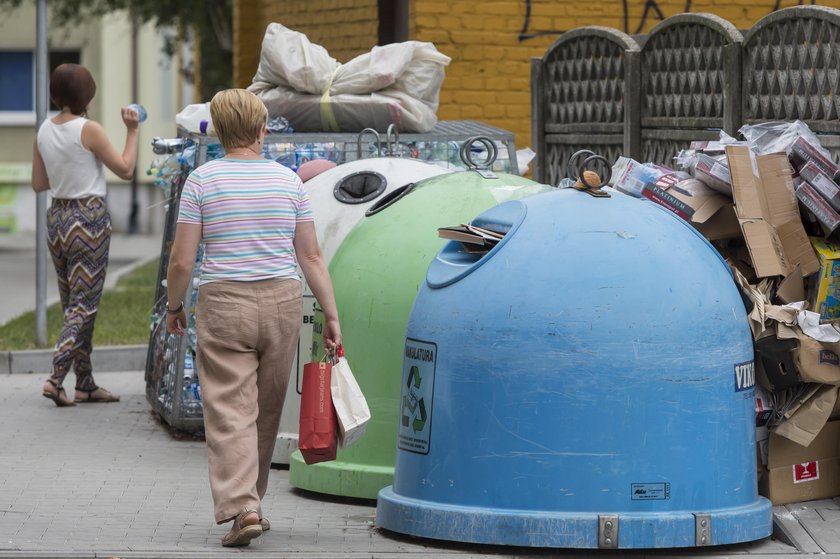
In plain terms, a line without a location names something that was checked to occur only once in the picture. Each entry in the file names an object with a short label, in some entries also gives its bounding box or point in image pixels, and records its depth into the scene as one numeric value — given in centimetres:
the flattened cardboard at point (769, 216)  1150
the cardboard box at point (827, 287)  1154
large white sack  1598
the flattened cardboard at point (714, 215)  1189
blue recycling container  1008
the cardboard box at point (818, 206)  1157
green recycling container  1202
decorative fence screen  1360
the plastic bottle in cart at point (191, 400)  1491
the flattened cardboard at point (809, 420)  1123
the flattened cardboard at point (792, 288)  1145
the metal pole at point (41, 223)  2061
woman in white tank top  1658
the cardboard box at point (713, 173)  1180
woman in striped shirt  1046
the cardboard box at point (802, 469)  1155
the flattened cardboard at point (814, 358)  1109
